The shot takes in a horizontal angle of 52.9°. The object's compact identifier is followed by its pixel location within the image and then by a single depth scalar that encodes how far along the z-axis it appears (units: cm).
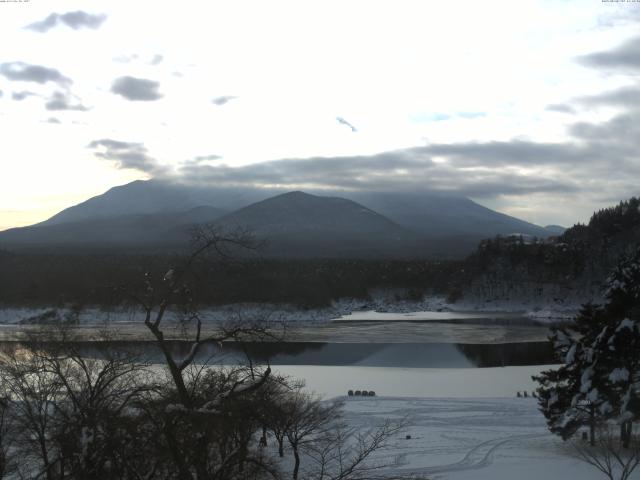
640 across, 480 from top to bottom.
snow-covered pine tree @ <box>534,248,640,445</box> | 1883
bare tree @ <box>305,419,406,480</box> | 1777
